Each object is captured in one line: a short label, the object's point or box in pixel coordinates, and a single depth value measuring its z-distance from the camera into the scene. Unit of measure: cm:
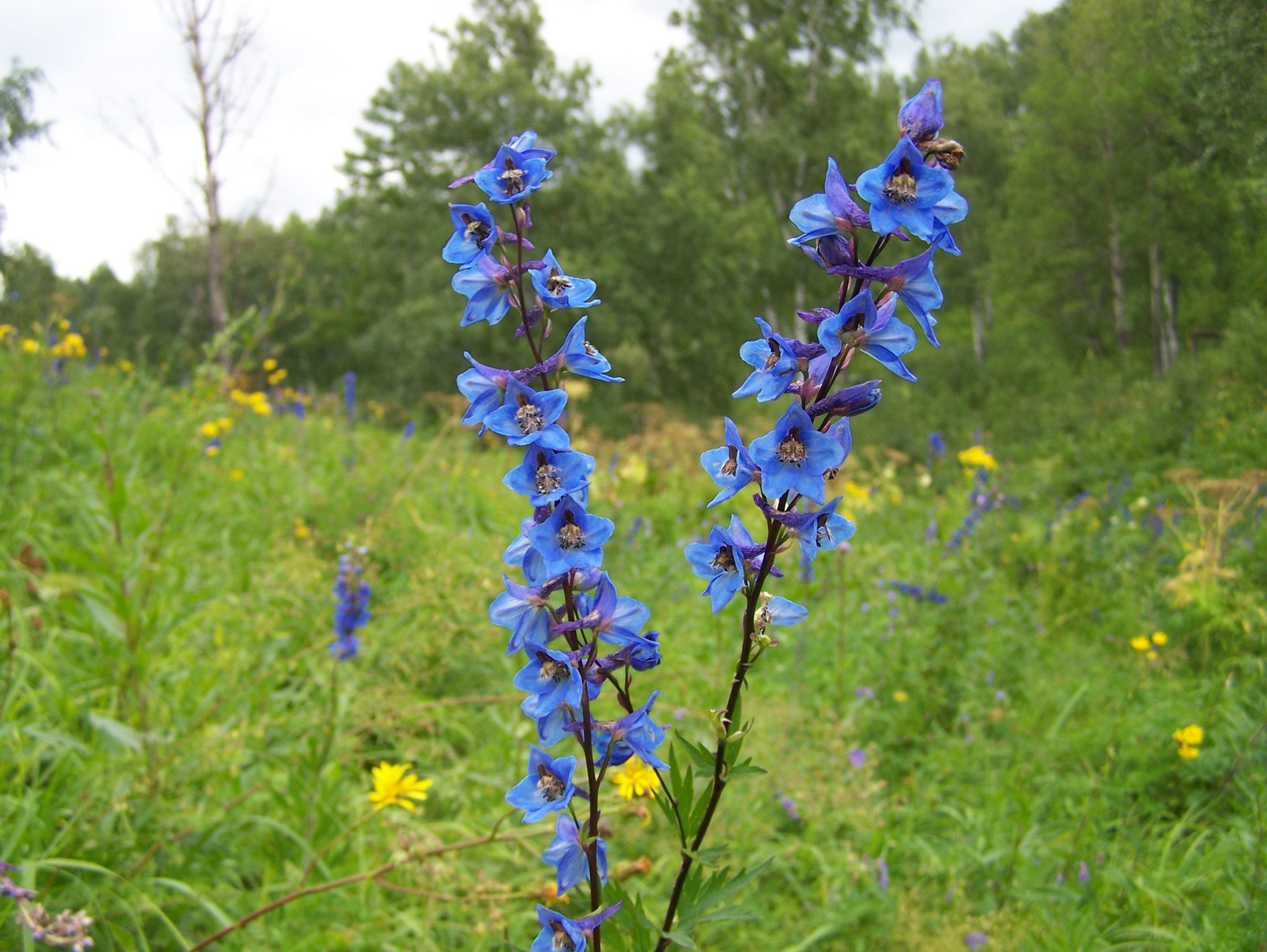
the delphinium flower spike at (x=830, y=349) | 40
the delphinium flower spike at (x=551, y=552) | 42
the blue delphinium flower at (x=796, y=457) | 40
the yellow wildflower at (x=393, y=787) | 73
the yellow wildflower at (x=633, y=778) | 63
